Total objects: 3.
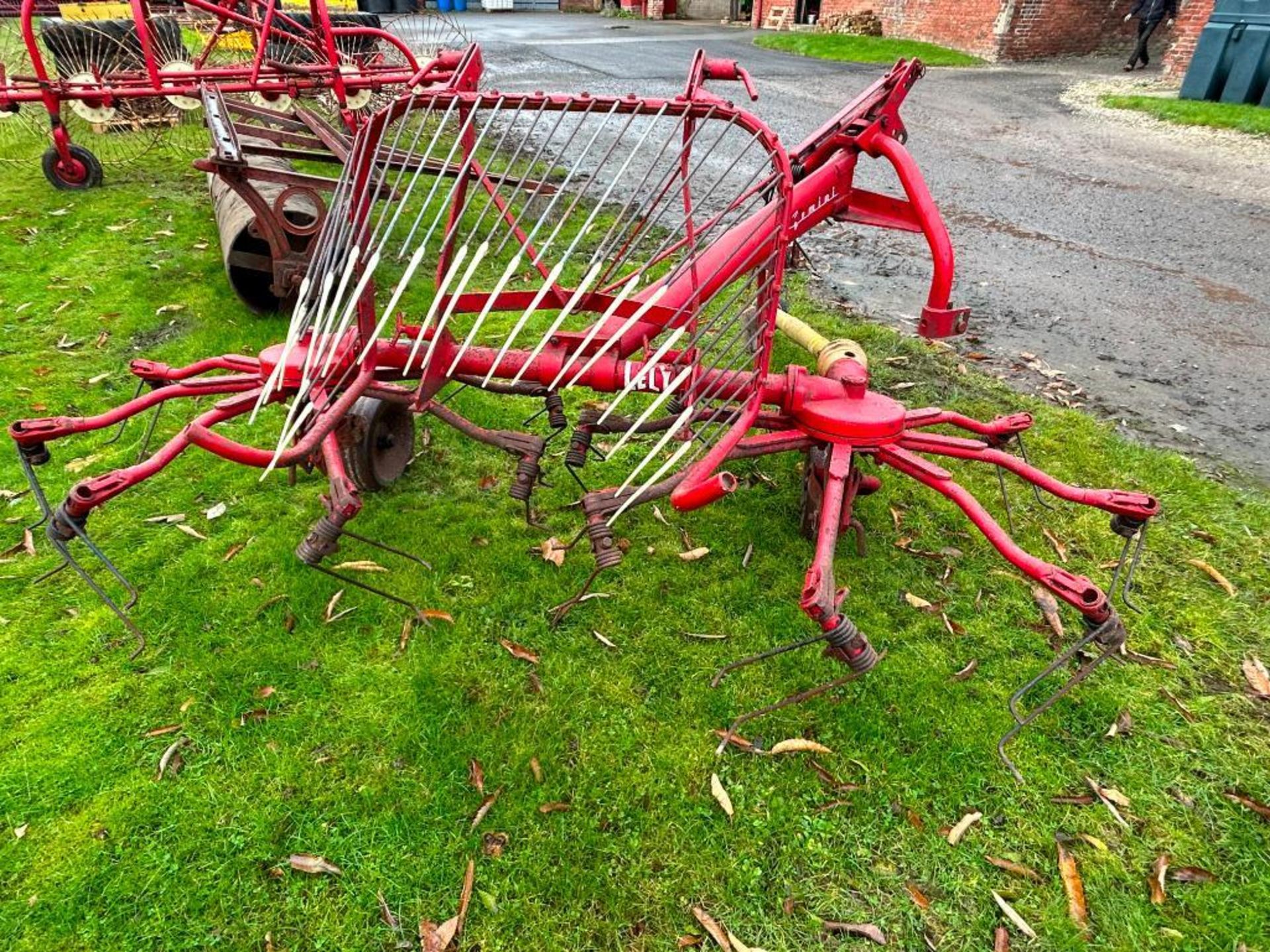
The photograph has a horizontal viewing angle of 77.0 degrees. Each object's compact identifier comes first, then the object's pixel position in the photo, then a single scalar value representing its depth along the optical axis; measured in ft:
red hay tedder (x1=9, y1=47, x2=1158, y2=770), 8.20
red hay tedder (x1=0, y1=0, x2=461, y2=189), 18.49
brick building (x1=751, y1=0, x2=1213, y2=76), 49.70
